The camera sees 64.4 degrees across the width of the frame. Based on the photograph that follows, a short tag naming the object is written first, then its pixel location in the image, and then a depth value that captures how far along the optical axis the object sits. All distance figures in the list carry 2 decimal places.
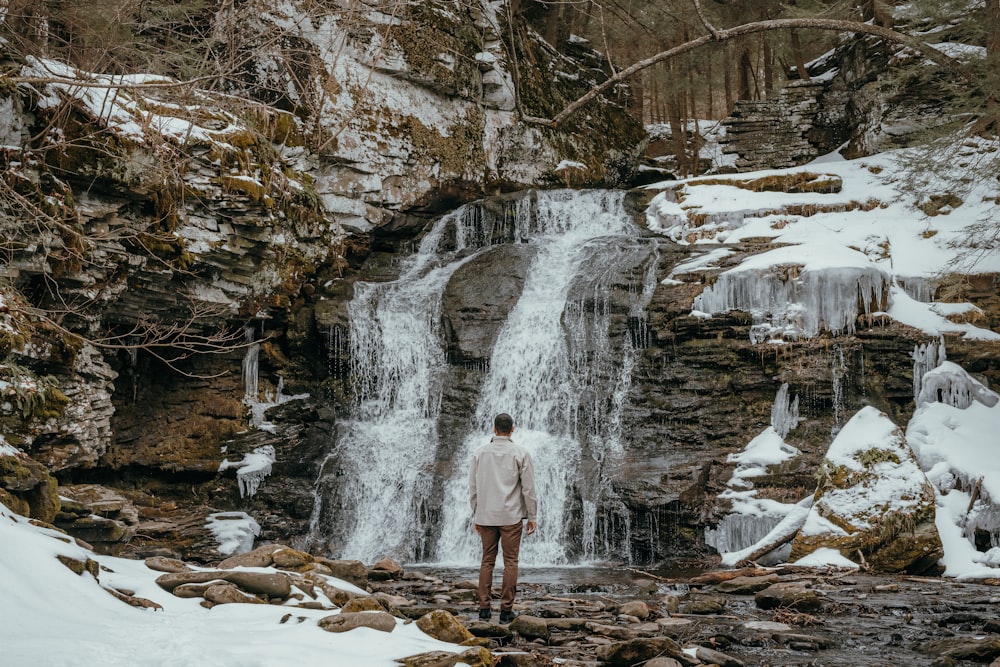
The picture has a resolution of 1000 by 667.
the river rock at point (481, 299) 14.44
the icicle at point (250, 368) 14.57
